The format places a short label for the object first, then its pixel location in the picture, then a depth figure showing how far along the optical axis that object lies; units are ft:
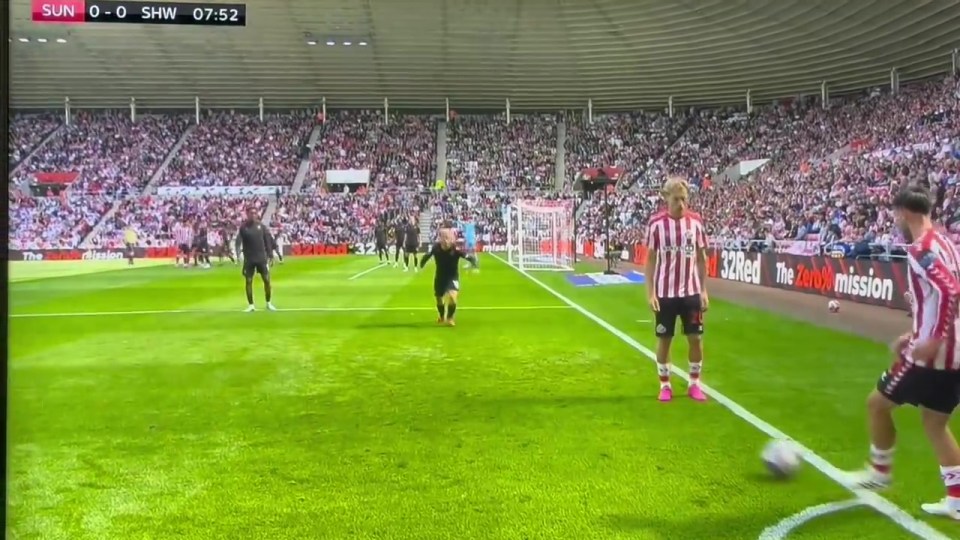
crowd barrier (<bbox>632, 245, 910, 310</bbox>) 41.88
